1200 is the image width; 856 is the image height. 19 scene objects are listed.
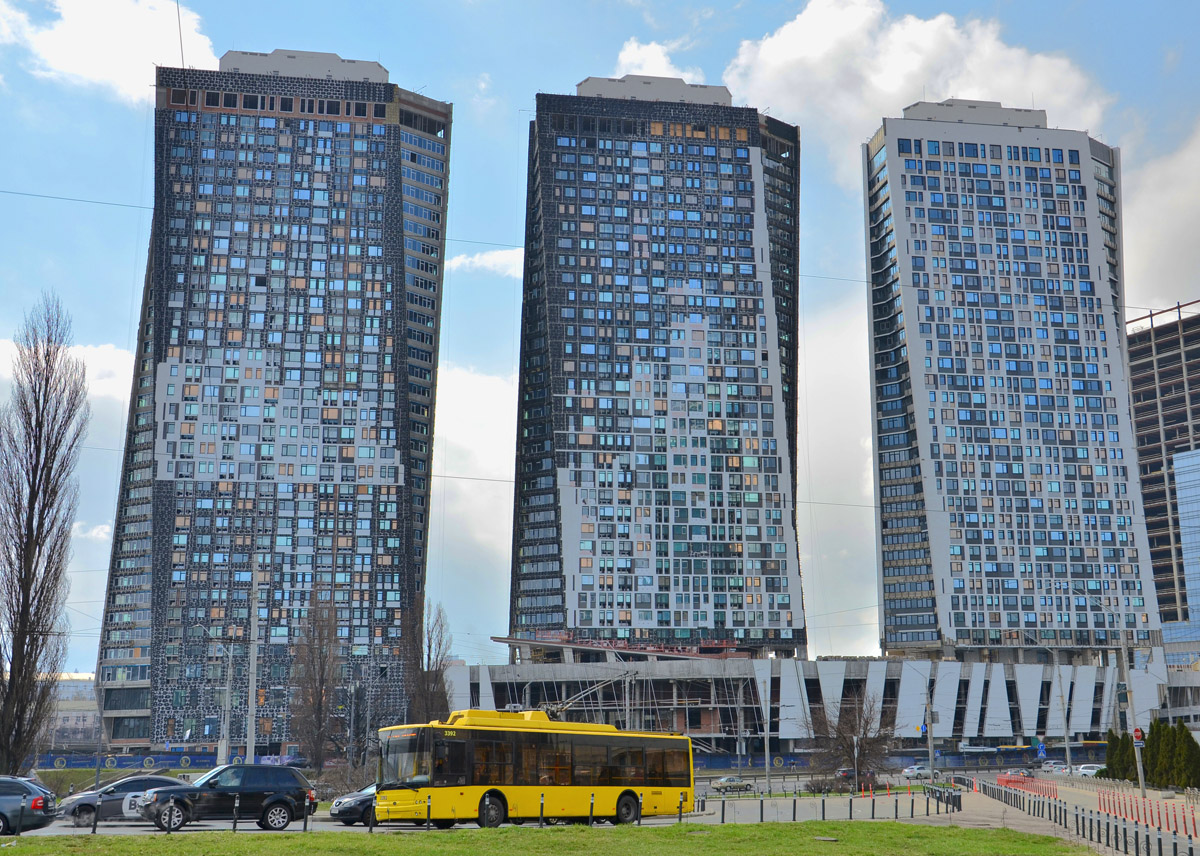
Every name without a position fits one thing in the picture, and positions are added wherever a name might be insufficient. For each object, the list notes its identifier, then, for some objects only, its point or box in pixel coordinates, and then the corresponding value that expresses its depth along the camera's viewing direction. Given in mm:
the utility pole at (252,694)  65125
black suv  41969
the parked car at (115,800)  46250
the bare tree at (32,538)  52844
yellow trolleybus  44469
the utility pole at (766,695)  166125
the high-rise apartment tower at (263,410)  170250
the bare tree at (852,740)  101438
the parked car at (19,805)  38875
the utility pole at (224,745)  77250
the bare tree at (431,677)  120188
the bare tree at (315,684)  114688
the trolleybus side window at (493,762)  45562
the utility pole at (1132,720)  65125
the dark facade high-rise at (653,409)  183500
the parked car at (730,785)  95269
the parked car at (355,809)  49438
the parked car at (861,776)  92812
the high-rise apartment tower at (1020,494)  190250
